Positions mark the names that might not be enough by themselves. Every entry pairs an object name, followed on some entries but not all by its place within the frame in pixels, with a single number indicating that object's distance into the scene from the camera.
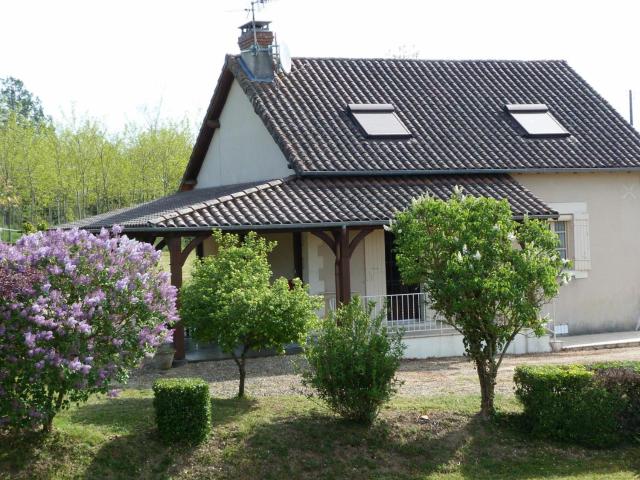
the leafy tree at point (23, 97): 75.69
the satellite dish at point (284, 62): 20.02
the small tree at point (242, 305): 10.96
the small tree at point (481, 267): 10.74
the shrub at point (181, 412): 9.56
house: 16.50
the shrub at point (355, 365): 10.42
